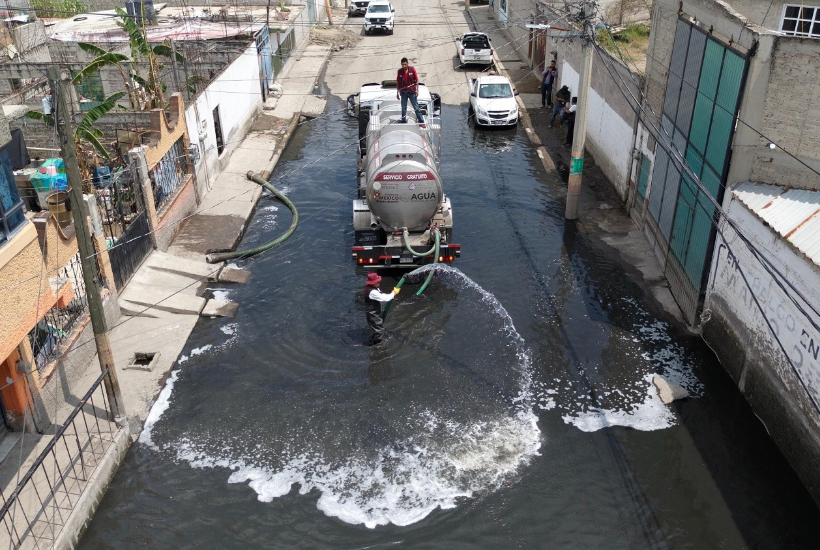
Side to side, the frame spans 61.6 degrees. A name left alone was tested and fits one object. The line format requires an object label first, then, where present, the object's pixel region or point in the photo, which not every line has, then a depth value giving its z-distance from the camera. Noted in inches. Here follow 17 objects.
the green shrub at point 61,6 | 1478.8
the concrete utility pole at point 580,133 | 712.4
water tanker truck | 613.9
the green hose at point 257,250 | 695.7
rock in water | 498.6
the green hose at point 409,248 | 619.2
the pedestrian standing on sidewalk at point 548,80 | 1192.2
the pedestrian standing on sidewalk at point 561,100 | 1089.4
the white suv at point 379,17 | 1815.9
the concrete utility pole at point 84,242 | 365.1
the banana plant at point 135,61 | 697.6
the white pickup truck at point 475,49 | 1441.9
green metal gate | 520.4
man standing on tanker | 714.8
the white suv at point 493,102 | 1087.6
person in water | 546.3
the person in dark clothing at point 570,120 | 1015.0
